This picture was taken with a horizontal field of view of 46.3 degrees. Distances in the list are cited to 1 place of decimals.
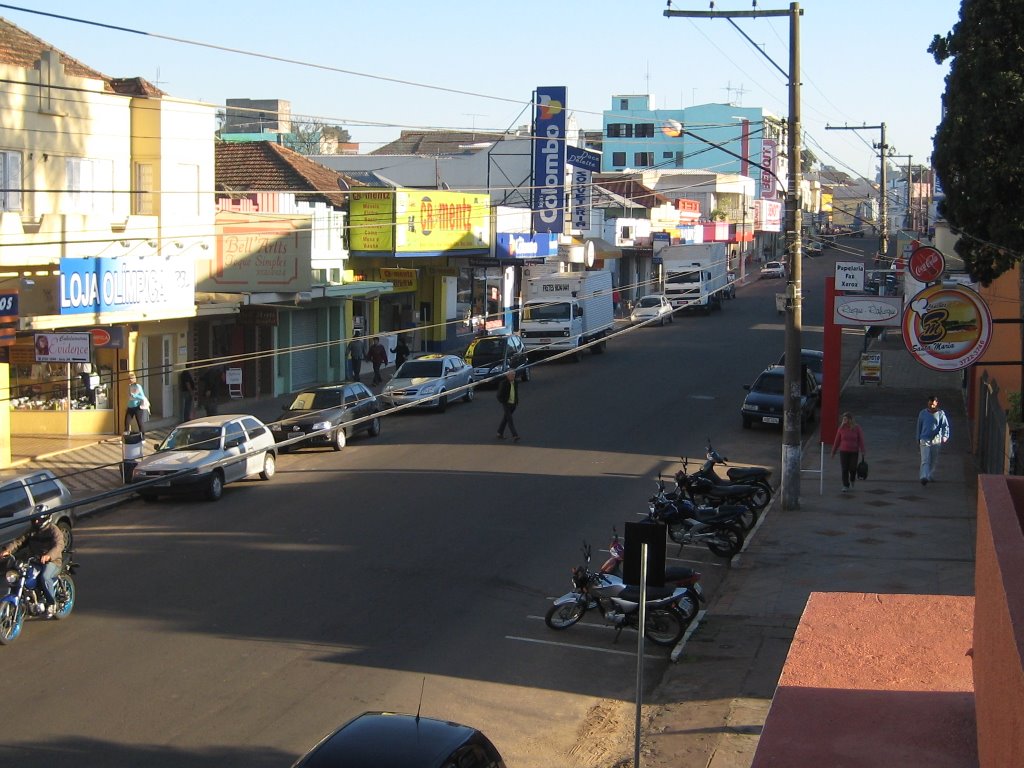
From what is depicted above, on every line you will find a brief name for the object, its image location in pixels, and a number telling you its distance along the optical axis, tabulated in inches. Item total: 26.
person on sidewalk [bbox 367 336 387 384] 1521.9
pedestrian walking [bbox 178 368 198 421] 1157.1
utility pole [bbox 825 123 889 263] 2134.6
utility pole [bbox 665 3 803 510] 850.8
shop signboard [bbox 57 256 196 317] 970.1
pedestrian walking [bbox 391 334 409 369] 1619.1
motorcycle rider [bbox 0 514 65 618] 558.9
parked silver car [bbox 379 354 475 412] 1255.5
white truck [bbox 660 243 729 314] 2479.1
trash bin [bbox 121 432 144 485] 894.4
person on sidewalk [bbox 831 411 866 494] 898.7
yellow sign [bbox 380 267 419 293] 1631.4
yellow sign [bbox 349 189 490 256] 1573.6
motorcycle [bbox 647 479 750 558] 716.7
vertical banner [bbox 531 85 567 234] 1818.4
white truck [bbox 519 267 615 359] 1659.7
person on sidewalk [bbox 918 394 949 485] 898.7
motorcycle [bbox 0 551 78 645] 534.9
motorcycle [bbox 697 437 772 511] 831.1
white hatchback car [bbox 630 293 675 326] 2154.3
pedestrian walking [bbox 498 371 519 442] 1069.1
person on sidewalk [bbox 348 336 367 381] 1486.2
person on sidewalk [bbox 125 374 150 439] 1045.2
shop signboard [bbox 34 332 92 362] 934.4
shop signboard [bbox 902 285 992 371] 613.3
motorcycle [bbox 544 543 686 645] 555.8
